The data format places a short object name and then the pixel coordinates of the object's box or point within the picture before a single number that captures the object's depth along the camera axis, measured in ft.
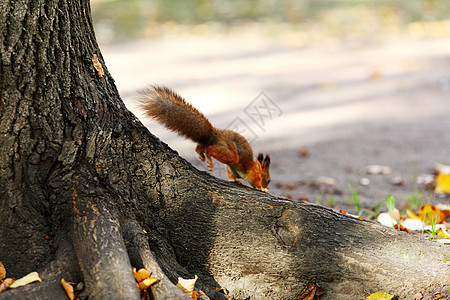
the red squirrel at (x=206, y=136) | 15.92
